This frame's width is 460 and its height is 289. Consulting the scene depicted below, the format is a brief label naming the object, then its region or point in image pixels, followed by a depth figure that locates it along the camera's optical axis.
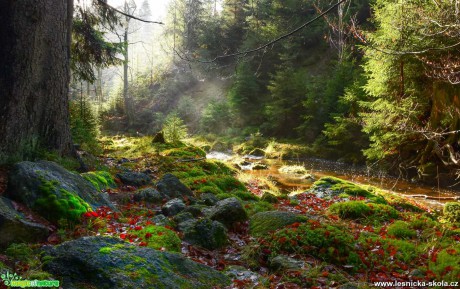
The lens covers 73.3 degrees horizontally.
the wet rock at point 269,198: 8.05
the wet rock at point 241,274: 3.71
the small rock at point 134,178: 7.38
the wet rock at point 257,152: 21.83
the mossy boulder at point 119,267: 2.63
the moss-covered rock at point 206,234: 4.60
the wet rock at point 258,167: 16.15
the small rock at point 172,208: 5.62
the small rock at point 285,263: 3.90
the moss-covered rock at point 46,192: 4.07
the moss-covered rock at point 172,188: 6.84
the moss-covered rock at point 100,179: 6.01
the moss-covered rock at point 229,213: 5.44
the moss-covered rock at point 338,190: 9.03
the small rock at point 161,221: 4.99
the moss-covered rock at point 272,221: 5.16
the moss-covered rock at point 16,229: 3.27
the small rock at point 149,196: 6.19
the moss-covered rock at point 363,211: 6.94
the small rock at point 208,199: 6.58
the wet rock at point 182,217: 5.23
